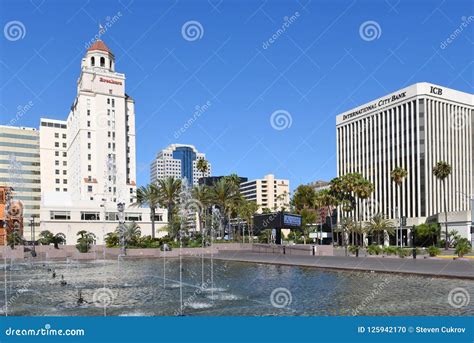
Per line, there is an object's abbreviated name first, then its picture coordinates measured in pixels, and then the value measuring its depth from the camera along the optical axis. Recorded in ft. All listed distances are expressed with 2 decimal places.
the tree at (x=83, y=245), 216.13
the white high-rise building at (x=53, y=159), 423.64
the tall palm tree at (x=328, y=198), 291.99
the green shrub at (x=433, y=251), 171.83
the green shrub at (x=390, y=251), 175.73
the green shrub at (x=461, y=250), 164.76
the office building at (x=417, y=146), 371.97
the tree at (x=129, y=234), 225.35
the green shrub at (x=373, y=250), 179.26
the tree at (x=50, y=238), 257.55
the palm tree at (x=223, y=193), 276.06
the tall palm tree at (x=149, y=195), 257.96
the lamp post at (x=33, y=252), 205.52
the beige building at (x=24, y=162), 425.28
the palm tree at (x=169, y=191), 254.47
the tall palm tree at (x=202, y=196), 275.78
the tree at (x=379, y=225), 314.88
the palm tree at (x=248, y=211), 365.94
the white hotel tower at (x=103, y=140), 350.64
